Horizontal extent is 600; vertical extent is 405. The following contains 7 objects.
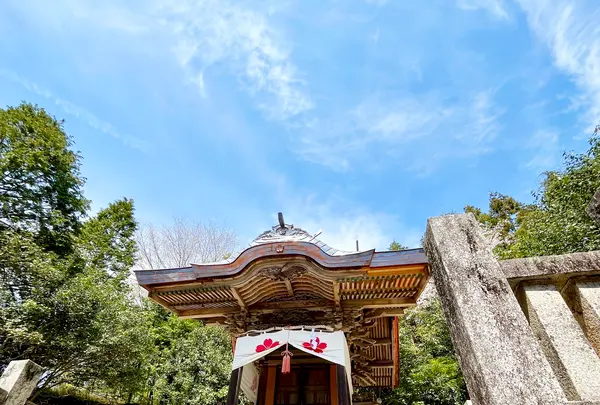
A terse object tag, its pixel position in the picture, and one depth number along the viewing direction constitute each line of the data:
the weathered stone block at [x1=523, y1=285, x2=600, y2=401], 0.97
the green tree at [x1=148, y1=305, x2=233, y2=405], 11.95
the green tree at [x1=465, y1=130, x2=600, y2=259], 8.71
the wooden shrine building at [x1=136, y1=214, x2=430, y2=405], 4.85
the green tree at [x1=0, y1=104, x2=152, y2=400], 10.03
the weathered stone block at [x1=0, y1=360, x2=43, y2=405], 4.08
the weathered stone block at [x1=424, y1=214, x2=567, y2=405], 0.99
